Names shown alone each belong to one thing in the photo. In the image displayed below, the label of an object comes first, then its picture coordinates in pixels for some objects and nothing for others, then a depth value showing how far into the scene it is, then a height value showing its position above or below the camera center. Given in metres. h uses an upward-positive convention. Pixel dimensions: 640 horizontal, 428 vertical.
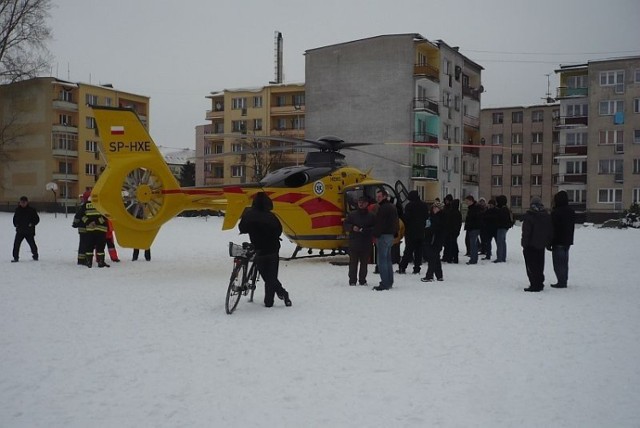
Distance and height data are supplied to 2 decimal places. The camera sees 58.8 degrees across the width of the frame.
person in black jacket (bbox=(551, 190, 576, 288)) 11.24 -0.79
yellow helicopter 12.20 -0.01
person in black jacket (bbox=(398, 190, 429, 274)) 12.62 -0.82
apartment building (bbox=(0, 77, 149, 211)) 55.09 +4.87
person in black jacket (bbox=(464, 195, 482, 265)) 15.69 -0.92
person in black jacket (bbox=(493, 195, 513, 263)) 16.11 -0.93
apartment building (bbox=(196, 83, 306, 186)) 58.12 +7.91
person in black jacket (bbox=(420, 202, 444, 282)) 12.34 -1.16
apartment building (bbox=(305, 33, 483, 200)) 42.00 +6.95
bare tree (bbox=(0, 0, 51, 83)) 36.78 +10.26
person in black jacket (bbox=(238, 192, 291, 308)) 9.18 -0.75
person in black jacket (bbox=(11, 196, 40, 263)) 14.80 -0.93
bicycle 8.84 -1.32
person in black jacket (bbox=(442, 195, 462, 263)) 14.46 -0.94
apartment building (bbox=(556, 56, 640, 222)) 47.25 +5.05
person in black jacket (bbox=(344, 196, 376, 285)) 11.52 -0.93
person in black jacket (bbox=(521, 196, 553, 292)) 10.98 -0.89
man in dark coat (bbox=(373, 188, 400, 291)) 11.14 -0.86
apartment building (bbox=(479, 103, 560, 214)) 60.03 +4.24
